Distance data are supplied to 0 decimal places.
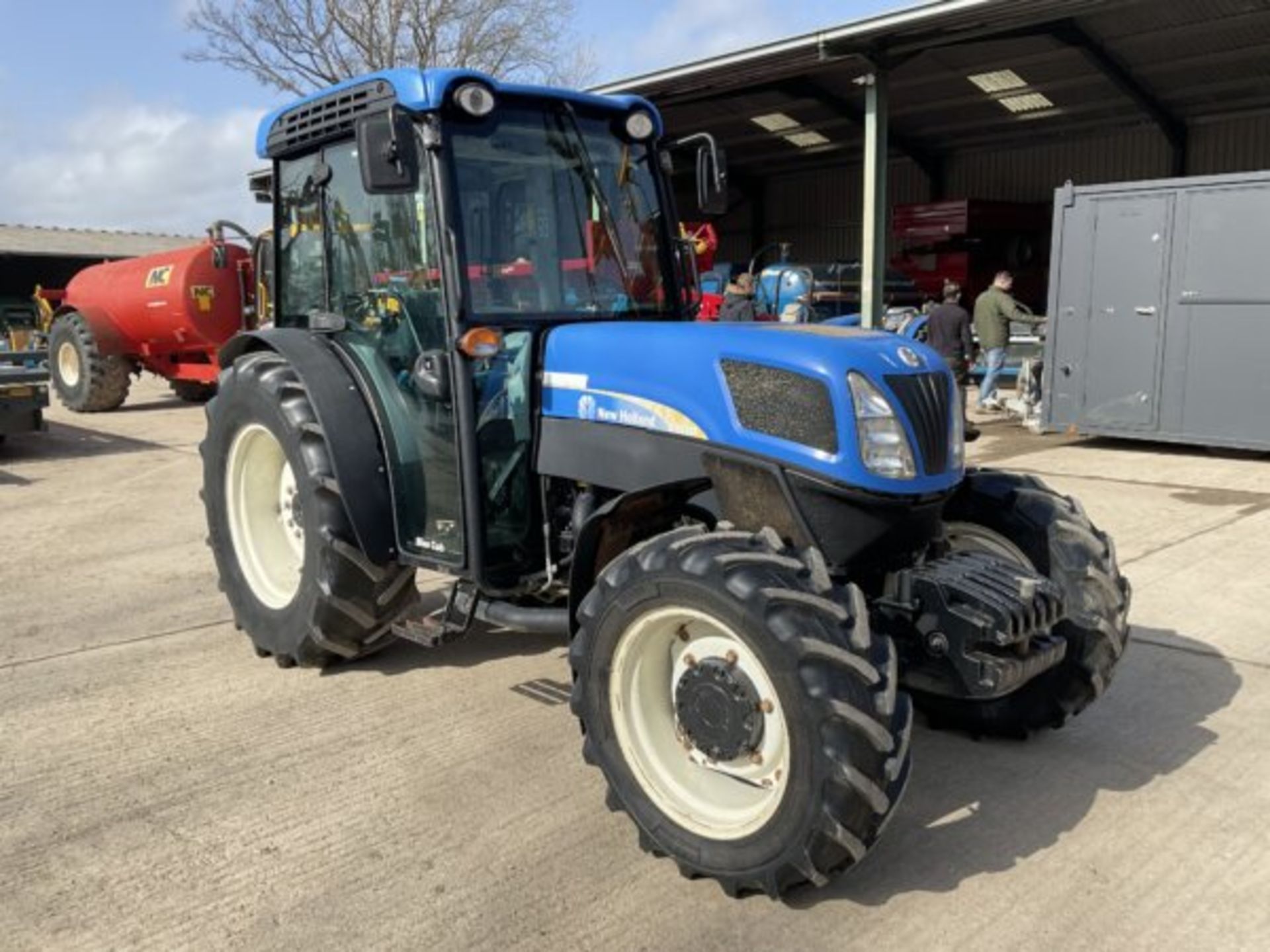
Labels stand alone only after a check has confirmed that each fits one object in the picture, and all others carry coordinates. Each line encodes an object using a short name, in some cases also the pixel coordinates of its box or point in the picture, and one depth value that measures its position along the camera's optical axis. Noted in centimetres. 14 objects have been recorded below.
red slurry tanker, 1359
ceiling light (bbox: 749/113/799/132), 2192
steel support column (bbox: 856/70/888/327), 1345
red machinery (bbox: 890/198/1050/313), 2145
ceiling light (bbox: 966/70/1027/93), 1834
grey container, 975
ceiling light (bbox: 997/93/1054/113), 1995
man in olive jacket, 1274
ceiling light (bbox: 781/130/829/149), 2345
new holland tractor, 284
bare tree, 2891
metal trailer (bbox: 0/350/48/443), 1077
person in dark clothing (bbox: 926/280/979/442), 1187
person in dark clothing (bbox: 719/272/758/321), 1048
